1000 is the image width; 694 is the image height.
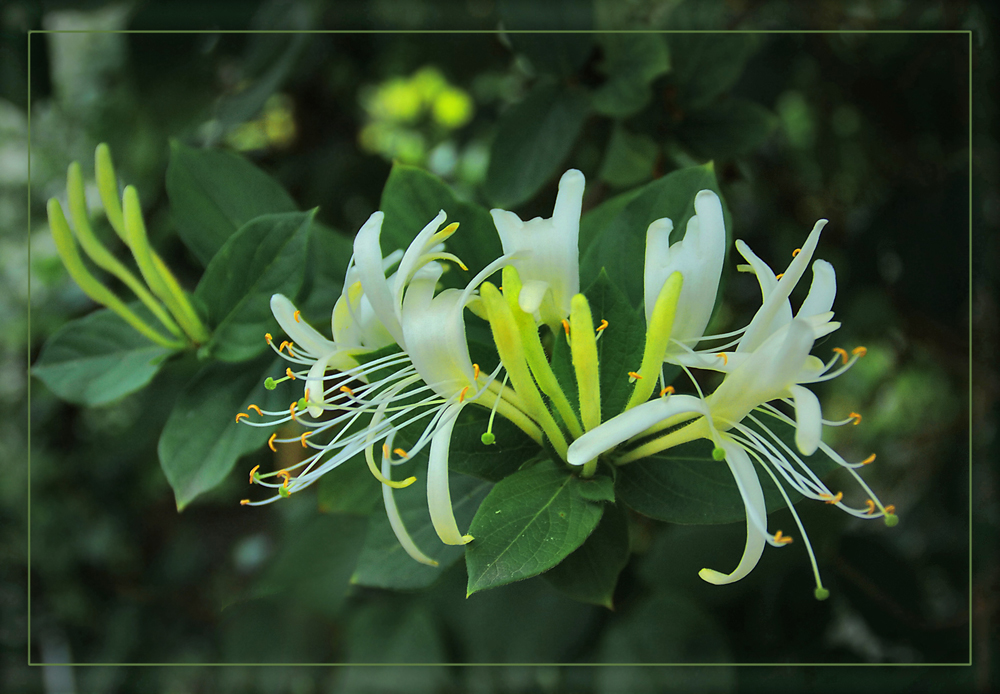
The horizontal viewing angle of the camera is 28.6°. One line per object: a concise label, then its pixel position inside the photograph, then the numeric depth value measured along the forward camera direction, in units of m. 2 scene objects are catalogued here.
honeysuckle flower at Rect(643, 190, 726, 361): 0.27
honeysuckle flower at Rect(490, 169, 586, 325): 0.27
